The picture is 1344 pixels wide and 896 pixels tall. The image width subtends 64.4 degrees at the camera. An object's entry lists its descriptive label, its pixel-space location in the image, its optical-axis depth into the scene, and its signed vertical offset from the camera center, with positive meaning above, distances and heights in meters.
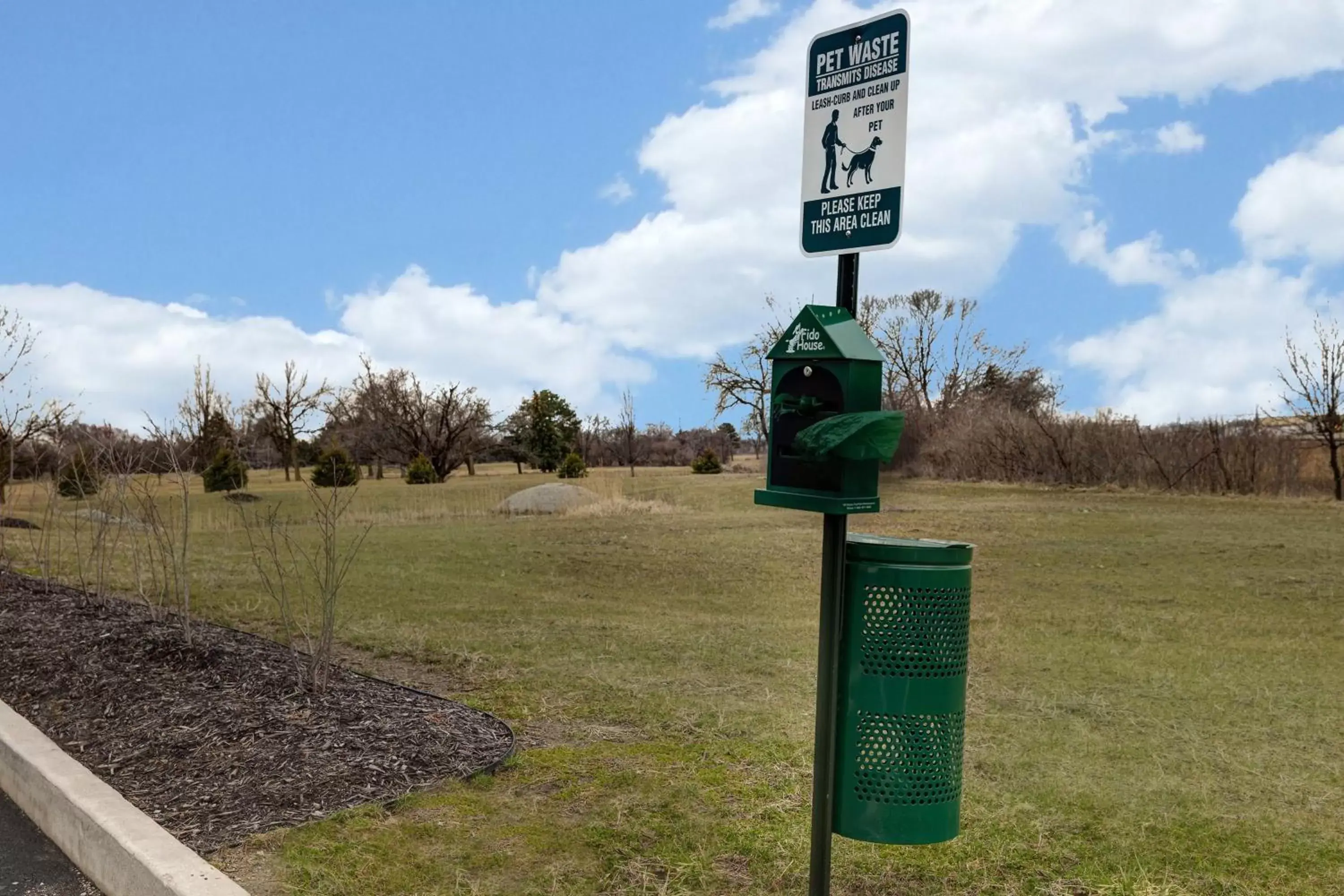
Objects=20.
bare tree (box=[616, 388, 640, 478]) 42.12 +1.28
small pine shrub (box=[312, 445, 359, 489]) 30.04 -0.38
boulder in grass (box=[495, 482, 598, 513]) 22.23 -0.75
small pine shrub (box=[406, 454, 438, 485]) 37.69 -0.47
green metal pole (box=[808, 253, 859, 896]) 2.95 -0.62
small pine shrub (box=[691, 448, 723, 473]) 40.03 +0.24
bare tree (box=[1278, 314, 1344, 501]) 23.56 +1.87
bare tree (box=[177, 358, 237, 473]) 31.17 +1.05
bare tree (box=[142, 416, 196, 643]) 7.05 -0.50
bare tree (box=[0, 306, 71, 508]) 14.81 +0.27
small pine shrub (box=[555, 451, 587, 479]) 35.03 -0.09
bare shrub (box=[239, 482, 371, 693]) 5.74 -1.21
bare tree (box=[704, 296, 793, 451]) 39.50 +3.13
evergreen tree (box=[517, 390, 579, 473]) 50.62 +1.71
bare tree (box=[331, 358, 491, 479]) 46.16 +1.74
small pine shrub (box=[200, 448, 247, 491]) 30.98 -0.65
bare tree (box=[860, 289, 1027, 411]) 40.34 +4.48
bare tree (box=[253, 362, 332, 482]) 42.12 +1.68
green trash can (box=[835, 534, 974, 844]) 3.02 -0.59
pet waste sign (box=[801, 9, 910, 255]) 3.05 +1.00
